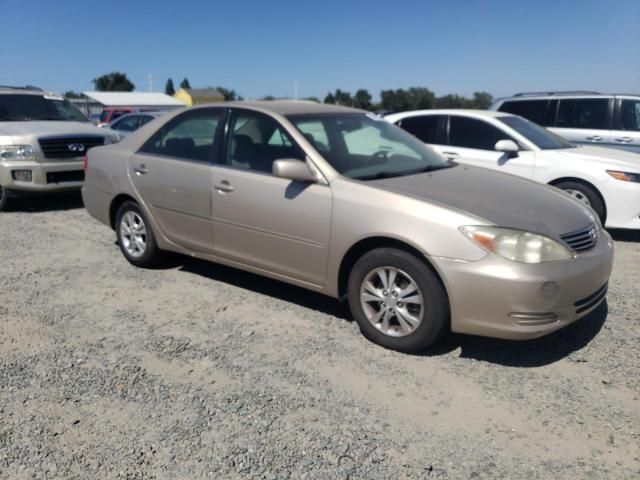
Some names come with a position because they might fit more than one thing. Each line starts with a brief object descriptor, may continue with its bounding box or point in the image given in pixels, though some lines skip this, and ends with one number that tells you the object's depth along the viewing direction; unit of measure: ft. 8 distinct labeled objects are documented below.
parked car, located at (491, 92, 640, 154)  30.63
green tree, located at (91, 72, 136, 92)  313.53
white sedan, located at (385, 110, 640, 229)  23.06
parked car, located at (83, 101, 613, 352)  11.69
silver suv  27.84
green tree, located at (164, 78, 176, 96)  362.12
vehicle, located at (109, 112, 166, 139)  45.24
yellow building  221.66
